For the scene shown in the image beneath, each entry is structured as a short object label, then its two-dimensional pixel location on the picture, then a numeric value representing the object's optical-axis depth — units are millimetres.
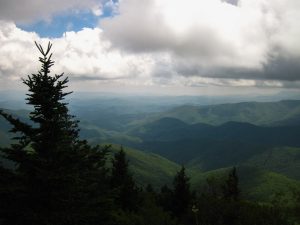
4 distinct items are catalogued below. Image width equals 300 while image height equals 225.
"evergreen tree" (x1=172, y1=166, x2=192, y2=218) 55094
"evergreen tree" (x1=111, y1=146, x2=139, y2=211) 44231
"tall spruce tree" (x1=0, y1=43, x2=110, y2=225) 18609
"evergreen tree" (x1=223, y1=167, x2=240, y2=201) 82375
